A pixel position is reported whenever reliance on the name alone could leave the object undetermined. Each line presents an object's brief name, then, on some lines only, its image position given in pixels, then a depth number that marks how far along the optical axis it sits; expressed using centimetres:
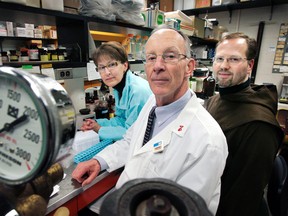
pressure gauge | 31
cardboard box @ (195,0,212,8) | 394
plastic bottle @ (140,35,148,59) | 230
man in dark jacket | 107
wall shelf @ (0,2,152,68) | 110
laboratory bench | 90
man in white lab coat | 78
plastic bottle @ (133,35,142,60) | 226
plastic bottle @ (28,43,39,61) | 143
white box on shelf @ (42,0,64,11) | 116
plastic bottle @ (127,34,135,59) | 218
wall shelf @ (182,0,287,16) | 349
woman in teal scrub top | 148
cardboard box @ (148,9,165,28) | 208
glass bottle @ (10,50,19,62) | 138
